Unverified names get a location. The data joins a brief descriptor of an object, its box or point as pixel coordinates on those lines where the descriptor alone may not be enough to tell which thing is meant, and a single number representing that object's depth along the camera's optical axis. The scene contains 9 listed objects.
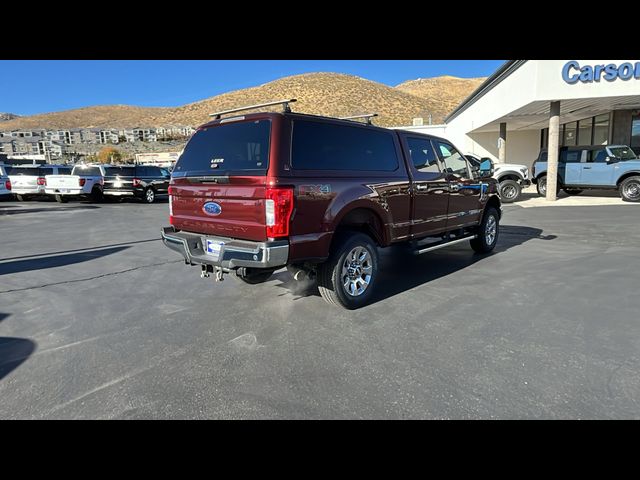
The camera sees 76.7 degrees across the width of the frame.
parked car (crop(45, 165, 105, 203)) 17.44
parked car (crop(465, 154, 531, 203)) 15.92
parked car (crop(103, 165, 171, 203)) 18.16
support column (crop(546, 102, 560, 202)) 15.02
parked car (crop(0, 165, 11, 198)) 16.80
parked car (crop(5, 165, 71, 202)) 18.03
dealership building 13.83
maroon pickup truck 3.84
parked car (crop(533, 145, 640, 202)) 14.57
